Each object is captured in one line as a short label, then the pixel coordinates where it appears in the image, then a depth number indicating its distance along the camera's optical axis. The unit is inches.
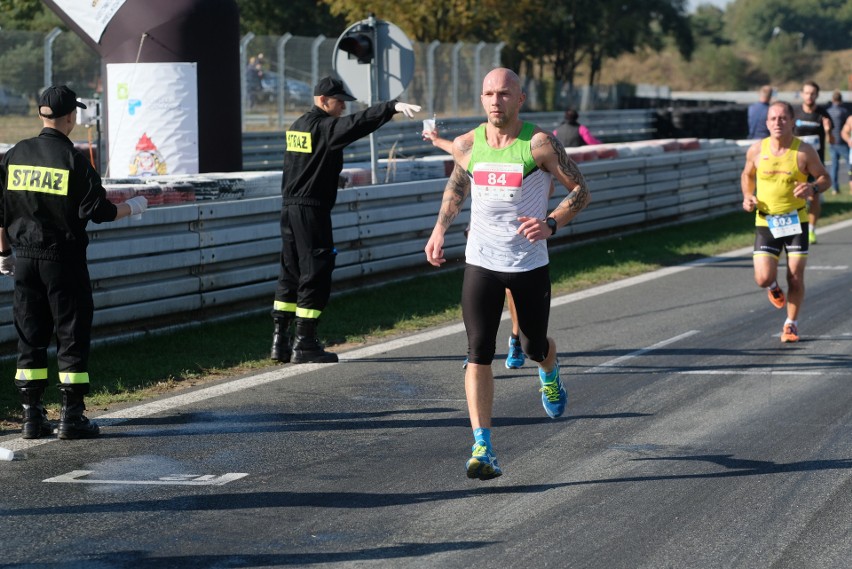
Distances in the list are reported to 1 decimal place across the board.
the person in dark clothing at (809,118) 813.2
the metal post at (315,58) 1134.3
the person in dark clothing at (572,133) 828.0
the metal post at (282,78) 1094.4
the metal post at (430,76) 1310.8
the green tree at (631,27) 2822.3
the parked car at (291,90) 1083.3
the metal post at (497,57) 1379.2
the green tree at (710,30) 5369.1
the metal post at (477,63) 1371.8
